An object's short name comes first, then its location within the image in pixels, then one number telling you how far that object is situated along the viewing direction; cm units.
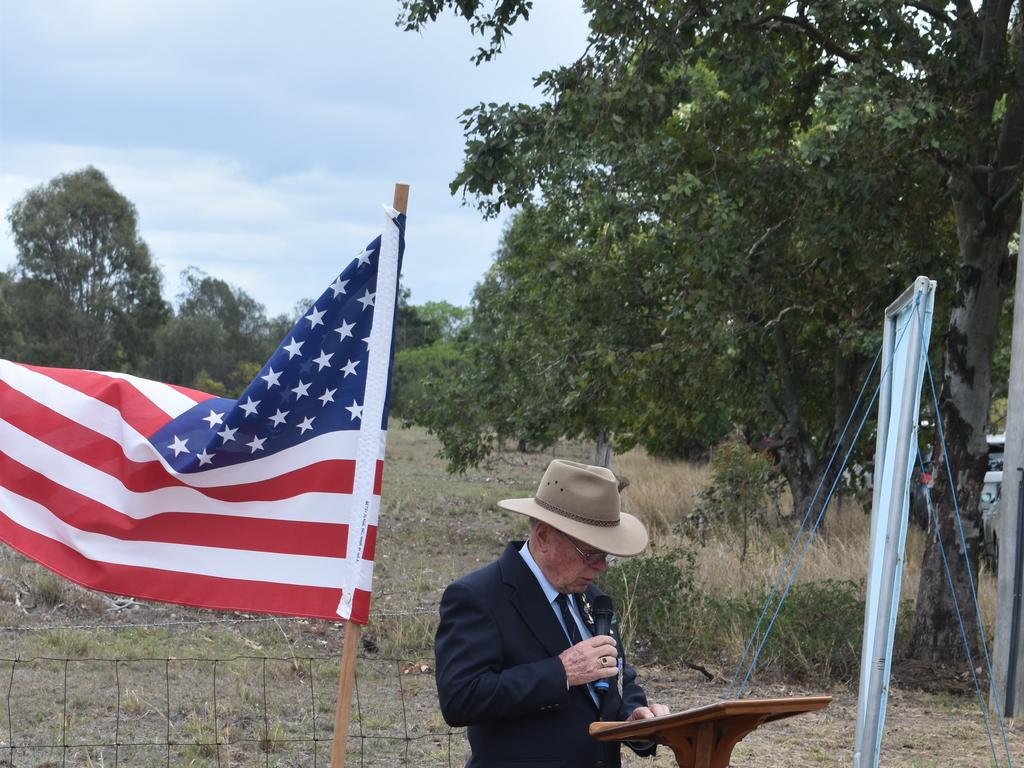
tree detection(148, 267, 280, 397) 7612
